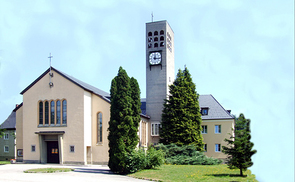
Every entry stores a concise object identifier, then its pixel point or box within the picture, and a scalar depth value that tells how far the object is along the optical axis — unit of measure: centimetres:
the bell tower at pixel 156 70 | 4006
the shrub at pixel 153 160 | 2506
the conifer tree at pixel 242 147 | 2045
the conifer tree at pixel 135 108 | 2547
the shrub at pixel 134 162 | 2411
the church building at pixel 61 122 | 3300
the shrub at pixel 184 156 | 3269
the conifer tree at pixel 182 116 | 3688
